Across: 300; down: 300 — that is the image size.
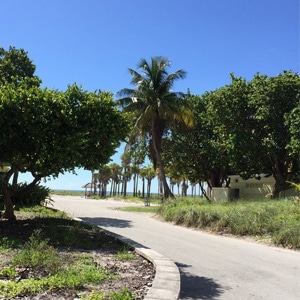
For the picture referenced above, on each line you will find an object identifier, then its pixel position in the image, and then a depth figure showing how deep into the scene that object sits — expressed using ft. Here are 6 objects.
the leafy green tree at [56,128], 34.17
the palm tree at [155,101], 83.25
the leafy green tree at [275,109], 71.61
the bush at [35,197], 66.81
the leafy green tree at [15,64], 64.80
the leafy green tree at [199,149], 94.84
